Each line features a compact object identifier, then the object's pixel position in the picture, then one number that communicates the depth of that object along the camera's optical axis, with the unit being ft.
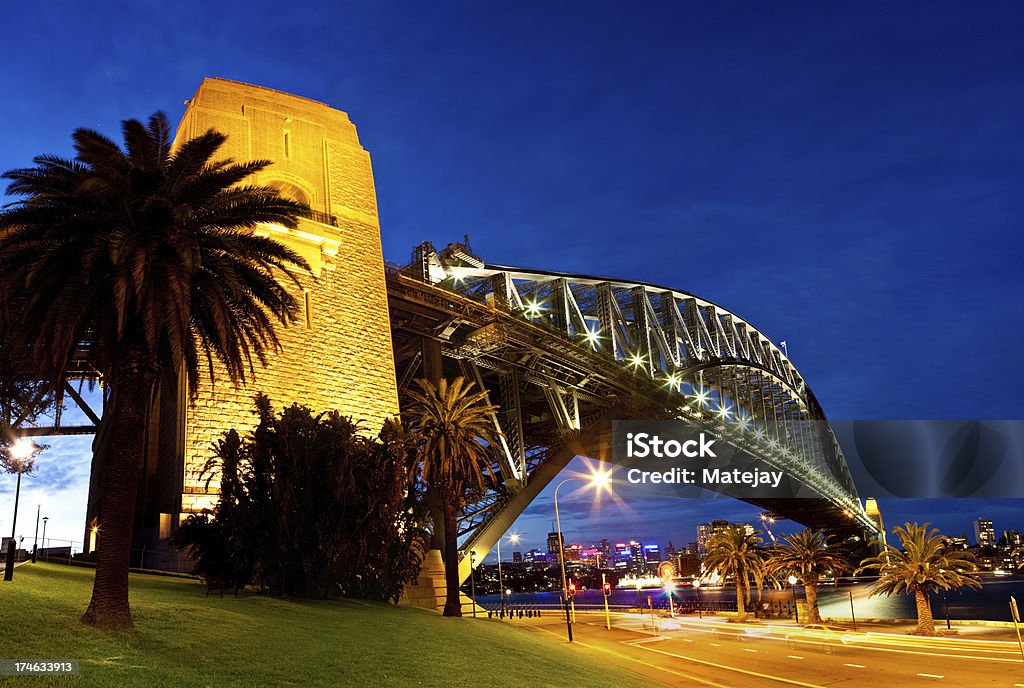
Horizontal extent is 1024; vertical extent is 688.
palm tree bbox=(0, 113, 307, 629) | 52.95
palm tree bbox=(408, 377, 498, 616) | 107.24
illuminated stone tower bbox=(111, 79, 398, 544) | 99.96
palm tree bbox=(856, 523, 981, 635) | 136.15
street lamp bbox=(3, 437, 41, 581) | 96.43
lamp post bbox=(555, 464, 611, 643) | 121.80
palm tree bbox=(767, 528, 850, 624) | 174.40
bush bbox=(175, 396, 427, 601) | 84.48
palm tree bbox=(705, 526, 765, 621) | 190.90
